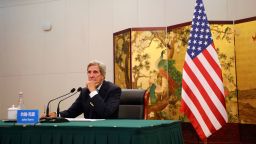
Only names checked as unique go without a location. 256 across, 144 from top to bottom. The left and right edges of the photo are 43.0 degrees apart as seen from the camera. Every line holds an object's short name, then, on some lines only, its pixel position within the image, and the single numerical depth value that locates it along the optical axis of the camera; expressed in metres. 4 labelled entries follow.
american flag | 4.19
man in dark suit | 3.26
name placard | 2.38
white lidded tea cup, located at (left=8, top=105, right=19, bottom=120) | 2.73
